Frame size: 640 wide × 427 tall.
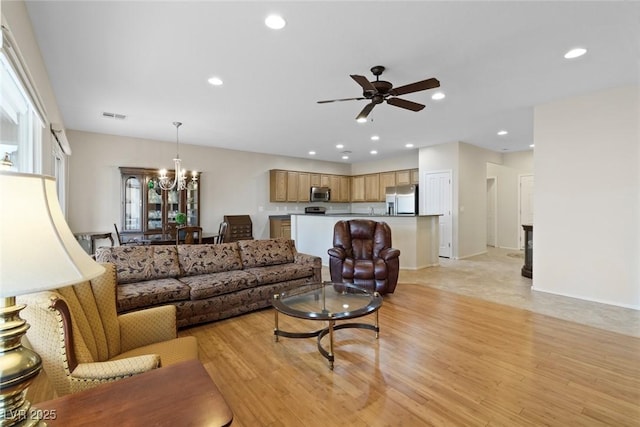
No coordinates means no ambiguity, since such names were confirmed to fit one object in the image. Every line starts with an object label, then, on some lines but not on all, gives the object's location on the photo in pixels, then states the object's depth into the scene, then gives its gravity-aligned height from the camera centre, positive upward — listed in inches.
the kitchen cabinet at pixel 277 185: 302.4 +27.5
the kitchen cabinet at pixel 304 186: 321.7 +28.3
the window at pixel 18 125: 81.1 +29.8
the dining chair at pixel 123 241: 202.1 -20.9
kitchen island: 221.5 -19.9
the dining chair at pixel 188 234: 177.3 -13.8
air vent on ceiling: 175.6 +59.0
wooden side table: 35.8 -25.6
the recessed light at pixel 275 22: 87.4 +58.3
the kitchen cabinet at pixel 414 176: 313.0 +38.0
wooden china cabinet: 222.1 +6.3
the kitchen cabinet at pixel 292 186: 312.2 +27.5
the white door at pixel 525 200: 302.0 +11.5
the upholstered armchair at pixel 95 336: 47.6 -26.1
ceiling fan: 105.8 +46.8
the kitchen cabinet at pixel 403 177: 318.7 +37.7
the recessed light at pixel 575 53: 106.3 +59.1
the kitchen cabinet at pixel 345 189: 367.9 +28.7
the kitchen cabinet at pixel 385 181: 332.8 +35.0
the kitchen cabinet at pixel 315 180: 333.4 +36.7
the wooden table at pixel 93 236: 199.7 -16.6
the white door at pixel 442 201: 263.3 +9.5
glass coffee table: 90.7 -32.5
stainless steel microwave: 330.6 +19.9
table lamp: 25.0 -4.7
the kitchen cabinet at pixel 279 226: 299.9 -15.1
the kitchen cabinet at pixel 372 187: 349.1 +29.4
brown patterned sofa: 114.4 -28.9
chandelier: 199.1 +24.8
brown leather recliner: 154.9 -25.5
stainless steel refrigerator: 289.1 +12.1
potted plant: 182.5 -4.6
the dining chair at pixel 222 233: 212.8 -15.8
